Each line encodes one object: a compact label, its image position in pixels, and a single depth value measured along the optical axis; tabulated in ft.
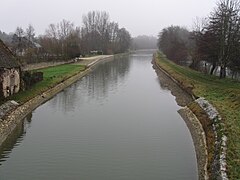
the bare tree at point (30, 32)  188.54
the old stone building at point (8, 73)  54.51
